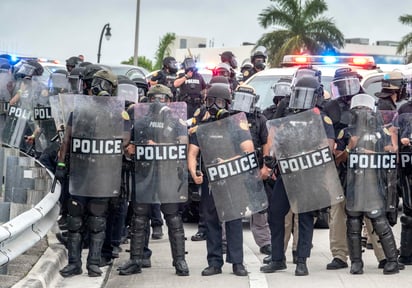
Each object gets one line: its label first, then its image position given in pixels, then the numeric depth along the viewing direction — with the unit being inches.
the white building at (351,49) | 2820.4
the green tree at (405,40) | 1856.5
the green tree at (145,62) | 3049.0
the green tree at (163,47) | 2775.6
